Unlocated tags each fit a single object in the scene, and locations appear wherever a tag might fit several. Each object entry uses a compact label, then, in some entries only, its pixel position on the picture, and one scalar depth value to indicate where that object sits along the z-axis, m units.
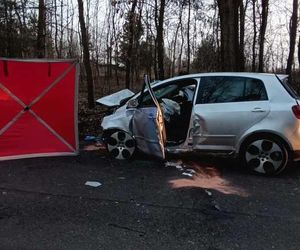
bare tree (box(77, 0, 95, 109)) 15.15
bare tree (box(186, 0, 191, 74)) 36.47
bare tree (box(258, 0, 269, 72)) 25.69
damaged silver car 7.14
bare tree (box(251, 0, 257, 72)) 31.83
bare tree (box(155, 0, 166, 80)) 20.99
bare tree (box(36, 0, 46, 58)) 20.84
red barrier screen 7.76
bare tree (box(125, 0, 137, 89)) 23.29
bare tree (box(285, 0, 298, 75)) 23.23
